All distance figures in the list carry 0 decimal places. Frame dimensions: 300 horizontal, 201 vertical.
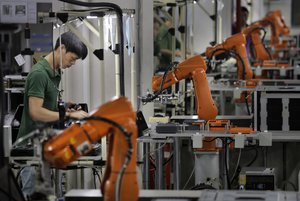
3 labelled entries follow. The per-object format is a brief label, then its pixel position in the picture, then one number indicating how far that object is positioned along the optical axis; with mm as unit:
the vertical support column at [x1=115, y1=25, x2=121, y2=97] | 8542
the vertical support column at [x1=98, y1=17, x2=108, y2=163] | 8512
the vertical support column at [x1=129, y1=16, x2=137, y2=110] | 9903
